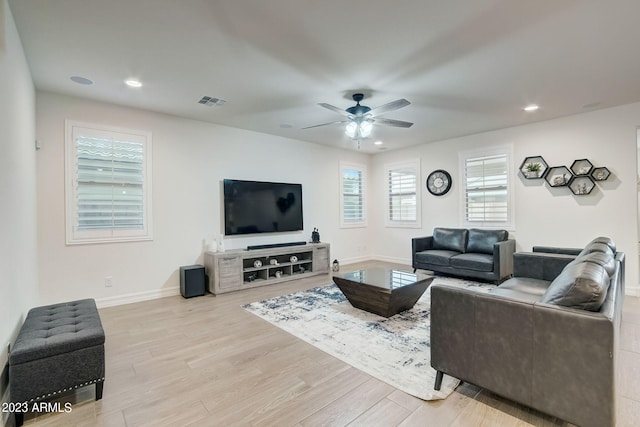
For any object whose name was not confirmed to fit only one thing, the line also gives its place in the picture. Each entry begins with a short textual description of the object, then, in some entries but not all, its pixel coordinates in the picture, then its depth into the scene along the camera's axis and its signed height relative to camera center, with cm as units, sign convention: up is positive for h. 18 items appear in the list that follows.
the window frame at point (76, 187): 384 +32
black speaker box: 443 -100
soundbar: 527 -60
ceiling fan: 383 +117
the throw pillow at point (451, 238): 571 -53
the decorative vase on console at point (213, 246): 487 -54
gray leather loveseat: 486 -76
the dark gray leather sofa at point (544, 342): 150 -74
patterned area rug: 229 -123
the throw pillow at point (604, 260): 205 -36
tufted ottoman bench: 181 -91
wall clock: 632 +61
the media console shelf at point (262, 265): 462 -91
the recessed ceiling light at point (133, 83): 343 +150
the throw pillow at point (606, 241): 308 -33
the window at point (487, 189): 557 +42
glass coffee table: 339 -91
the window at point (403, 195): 691 +38
